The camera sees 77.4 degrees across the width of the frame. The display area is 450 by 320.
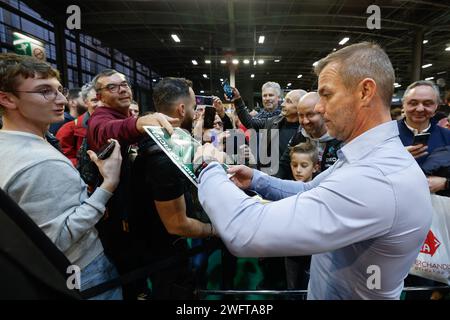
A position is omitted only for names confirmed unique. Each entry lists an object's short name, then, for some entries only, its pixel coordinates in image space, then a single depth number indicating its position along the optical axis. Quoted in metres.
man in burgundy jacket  1.40
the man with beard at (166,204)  1.41
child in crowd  2.08
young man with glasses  1.07
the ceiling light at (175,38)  11.55
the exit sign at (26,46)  4.17
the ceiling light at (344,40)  11.73
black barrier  1.16
